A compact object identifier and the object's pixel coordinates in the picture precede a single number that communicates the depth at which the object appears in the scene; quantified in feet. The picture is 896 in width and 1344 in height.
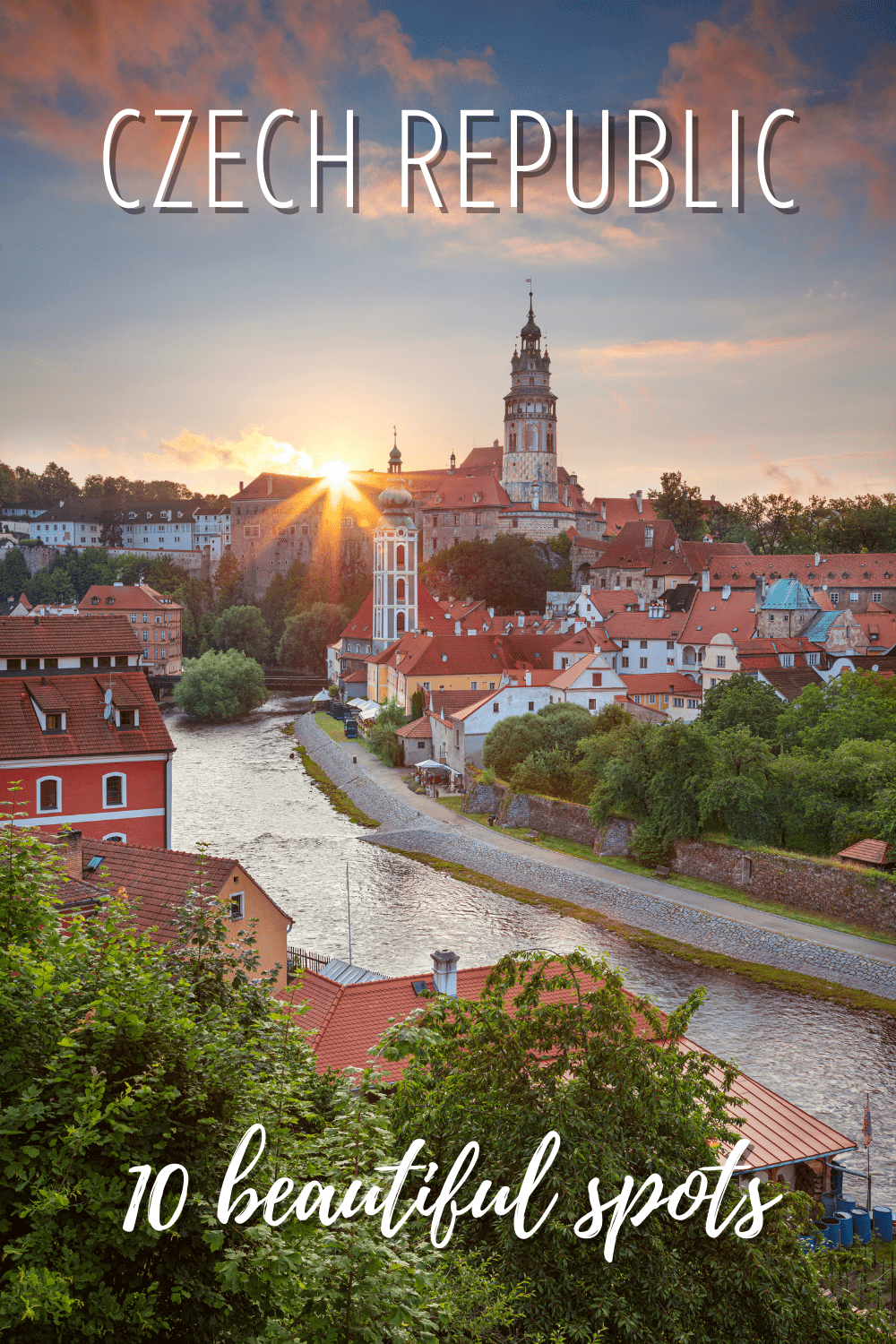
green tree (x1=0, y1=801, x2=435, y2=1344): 16.16
